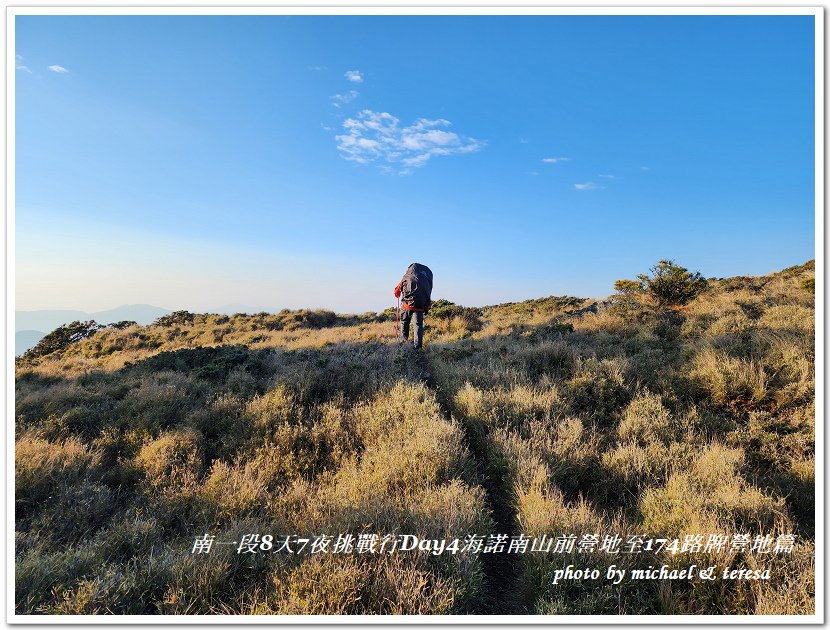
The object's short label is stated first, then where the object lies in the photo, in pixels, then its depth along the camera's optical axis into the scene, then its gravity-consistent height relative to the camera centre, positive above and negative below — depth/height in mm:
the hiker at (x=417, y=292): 11227 +667
